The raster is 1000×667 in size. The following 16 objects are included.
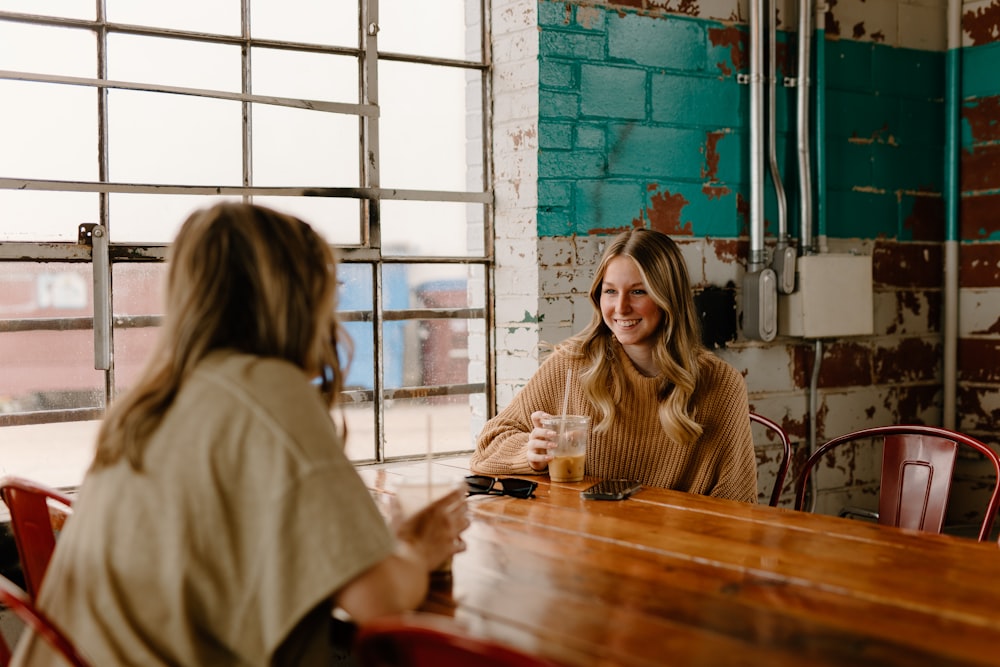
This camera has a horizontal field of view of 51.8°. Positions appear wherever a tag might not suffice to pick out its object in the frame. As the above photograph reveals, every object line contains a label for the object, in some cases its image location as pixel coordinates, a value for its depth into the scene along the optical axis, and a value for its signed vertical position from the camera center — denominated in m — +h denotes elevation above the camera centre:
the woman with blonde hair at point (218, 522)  1.26 -0.28
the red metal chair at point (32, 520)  1.82 -0.40
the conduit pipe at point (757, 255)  3.37 +0.13
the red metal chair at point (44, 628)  1.21 -0.39
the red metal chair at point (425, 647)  0.96 -0.34
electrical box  3.43 -0.02
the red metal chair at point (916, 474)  2.30 -0.41
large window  2.61 +0.33
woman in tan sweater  2.51 -0.25
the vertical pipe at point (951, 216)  3.77 +0.28
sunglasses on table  2.20 -0.41
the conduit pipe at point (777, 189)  3.40 +0.35
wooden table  1.27 -0.43
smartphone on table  2.16 -0.42
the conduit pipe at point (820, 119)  3.51 +0.60
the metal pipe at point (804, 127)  3.45 +0.56
